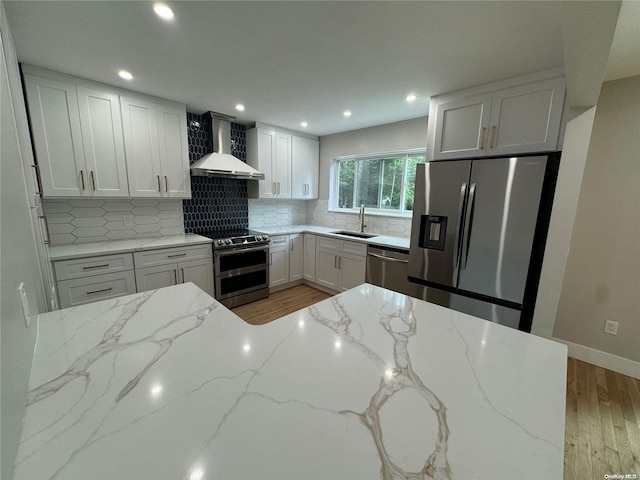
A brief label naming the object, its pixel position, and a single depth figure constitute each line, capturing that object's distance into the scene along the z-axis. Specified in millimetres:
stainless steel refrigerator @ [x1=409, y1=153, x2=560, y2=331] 1896
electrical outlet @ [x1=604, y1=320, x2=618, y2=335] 2144
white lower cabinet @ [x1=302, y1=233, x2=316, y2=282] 3779
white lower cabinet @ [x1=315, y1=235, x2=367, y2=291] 3215
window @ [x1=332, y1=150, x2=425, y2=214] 3443
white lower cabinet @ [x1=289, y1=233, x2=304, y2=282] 3777
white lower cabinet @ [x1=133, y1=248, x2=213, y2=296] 2494
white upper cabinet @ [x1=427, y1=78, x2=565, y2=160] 1882
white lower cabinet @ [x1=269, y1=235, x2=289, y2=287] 3527
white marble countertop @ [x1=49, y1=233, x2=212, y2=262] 2154
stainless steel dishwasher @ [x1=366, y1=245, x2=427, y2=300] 2600
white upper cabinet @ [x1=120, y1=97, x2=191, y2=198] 2490
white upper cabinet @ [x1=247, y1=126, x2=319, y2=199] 3525
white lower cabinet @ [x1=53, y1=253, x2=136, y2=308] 2117
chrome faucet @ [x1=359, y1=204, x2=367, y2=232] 3688
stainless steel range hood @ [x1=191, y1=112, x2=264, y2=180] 2872
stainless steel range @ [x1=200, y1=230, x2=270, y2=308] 2973
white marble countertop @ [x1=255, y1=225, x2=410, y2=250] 2934
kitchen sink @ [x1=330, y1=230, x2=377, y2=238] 3620
